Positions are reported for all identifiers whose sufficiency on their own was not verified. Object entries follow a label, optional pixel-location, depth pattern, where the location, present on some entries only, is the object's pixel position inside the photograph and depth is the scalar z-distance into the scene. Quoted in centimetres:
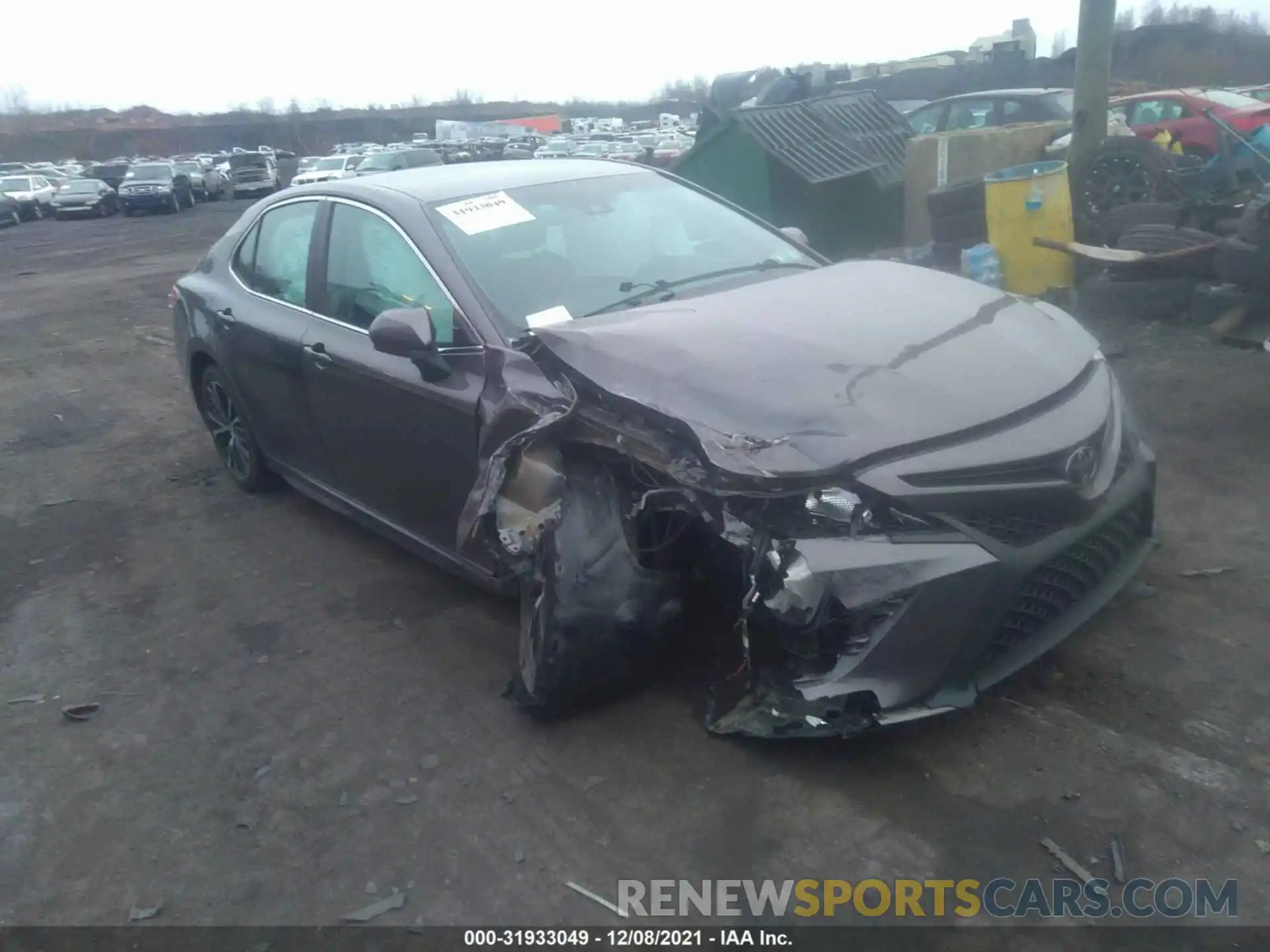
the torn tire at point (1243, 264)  632
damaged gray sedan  279
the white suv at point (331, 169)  2769
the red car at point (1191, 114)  1158
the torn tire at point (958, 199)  834
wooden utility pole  845
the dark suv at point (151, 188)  3344
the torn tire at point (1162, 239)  713
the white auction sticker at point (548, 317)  369
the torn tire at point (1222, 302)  661
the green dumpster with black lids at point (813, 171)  914
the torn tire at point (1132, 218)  768
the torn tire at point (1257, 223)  620
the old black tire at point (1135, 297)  714
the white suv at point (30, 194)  3428
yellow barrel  750
